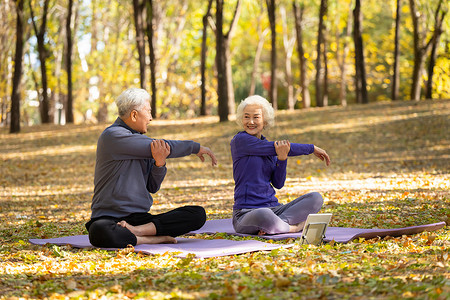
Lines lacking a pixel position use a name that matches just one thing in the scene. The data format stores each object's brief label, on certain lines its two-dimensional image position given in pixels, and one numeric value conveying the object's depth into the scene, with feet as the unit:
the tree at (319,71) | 149.66
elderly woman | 35.29
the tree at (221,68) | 117.64
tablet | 30.89
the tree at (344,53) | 191.01
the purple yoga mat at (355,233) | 32.60
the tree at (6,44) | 165.38
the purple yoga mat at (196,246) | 29.61
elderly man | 32.21
